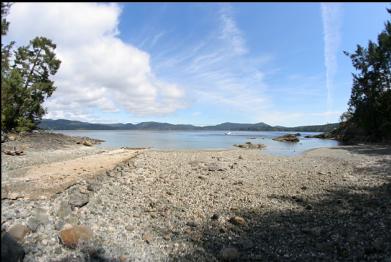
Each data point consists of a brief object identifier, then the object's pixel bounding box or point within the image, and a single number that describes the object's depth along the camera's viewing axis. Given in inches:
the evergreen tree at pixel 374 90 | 1943.9
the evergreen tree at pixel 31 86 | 1270.9
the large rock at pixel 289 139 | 3051.9
